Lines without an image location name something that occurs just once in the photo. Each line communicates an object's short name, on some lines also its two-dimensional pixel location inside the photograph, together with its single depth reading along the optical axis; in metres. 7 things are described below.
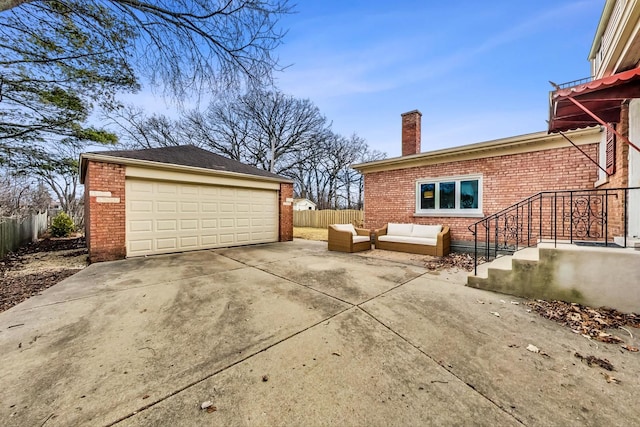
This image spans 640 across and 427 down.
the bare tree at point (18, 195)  11.00
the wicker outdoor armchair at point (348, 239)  7.34
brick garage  6.10
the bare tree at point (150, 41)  3.79
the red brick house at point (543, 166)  2.88
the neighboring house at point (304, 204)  26.50
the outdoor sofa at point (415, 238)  6.67
